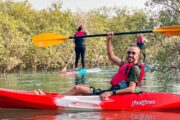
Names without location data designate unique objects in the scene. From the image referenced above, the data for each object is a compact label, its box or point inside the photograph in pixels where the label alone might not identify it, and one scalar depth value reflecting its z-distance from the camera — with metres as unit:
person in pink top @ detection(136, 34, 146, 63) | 14.44
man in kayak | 9.59
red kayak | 9.58
